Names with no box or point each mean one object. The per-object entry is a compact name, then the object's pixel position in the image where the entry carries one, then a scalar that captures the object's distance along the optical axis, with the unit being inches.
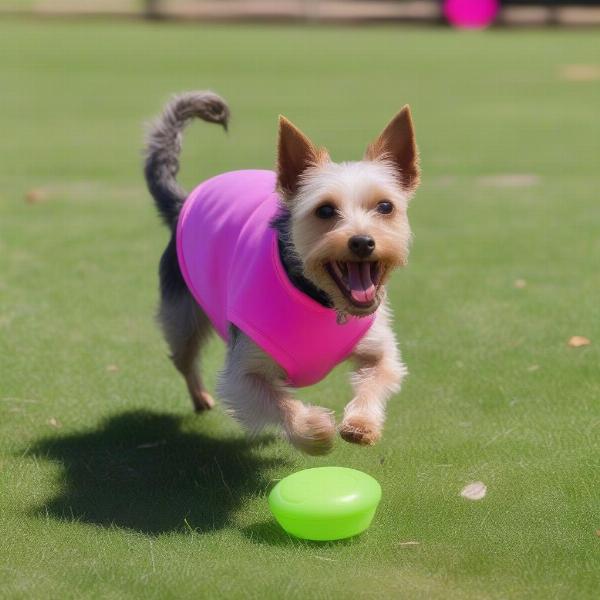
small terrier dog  165.5
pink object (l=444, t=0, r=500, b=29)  1503.4
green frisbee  151.5
